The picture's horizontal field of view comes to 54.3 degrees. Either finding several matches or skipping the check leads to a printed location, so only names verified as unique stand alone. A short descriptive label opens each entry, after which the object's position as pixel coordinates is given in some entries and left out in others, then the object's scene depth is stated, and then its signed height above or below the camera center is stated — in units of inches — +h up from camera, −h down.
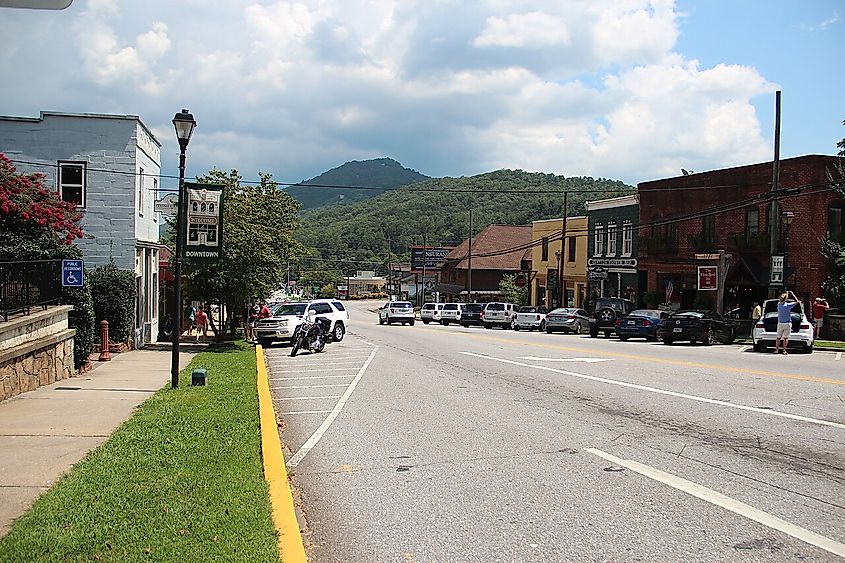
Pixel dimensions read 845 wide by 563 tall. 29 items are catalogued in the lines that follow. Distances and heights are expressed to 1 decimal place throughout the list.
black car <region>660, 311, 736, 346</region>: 1197.7 -57.5
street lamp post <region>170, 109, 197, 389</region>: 618.2 +51.0
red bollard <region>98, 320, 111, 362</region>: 874.1 -62.4
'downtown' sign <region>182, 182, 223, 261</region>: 669.3 +50.3
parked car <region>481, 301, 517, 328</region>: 2080.5 -72.4
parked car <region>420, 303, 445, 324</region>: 2534.4 -82.7
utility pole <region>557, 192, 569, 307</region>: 2023.9 +18.1
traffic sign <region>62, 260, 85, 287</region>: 721.6 +7.4
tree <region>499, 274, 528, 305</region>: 2699.3 -16.1
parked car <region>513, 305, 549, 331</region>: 1909.4 -75.0
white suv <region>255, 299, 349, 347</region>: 1213.1 -53.9
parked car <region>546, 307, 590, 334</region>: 1695.4 -69.6
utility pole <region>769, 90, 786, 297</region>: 1241.4 +124.1
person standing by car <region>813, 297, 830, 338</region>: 1227.6 -31.8
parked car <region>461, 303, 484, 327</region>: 2233.0 -79.3
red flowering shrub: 746.2 +67.2
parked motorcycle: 1034.3 -66.2
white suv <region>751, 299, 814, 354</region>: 1000.2 -52.6
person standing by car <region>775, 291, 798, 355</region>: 954.1 -33.9
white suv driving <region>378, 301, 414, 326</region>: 2175.2 -74.1
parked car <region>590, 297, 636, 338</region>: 1546.5 -48.4
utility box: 625.6 -71.6
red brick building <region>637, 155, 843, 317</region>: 1455.5 +124.2
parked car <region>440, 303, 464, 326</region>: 2383.1 -81.6
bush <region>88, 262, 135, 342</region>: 985.5 -19.6
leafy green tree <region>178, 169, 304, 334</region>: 1059.9 +22.2
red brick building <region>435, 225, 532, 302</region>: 3363.7 +114.1
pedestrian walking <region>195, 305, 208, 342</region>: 1292.1 -58.7
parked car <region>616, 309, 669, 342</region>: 1352.1 -61.0
